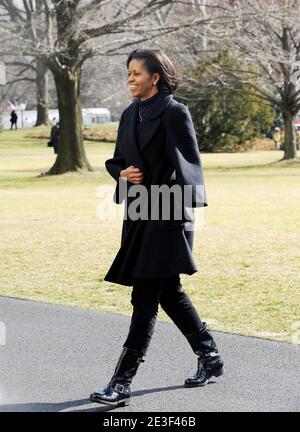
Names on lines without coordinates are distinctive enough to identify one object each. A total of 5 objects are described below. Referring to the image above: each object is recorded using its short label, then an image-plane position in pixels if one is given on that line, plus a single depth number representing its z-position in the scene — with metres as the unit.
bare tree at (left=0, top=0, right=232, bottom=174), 24.56
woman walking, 4.63
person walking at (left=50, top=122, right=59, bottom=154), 33.69
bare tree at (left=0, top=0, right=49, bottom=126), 24.79
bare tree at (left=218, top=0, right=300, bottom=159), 28.08
